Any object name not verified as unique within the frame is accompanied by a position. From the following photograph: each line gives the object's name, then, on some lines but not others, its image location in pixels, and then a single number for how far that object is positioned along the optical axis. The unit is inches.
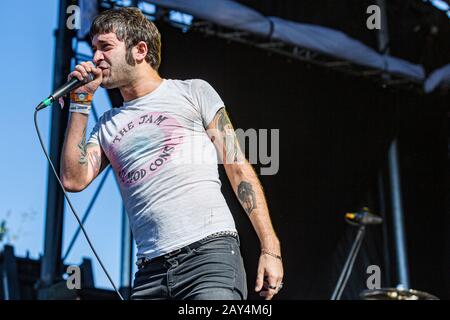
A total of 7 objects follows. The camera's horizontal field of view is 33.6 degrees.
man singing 87.7
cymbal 171.0
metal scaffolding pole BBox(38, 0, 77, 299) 214.5
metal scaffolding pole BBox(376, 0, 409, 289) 298.5
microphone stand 222.8
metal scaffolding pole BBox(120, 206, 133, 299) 243.1
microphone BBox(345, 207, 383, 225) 225.9
